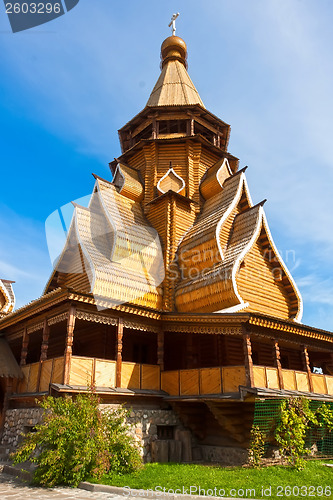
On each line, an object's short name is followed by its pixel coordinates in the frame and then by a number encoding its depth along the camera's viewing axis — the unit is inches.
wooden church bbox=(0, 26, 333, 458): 475.8
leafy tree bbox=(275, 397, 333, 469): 425.4
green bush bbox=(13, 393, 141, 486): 350.0
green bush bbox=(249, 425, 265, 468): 428.6
